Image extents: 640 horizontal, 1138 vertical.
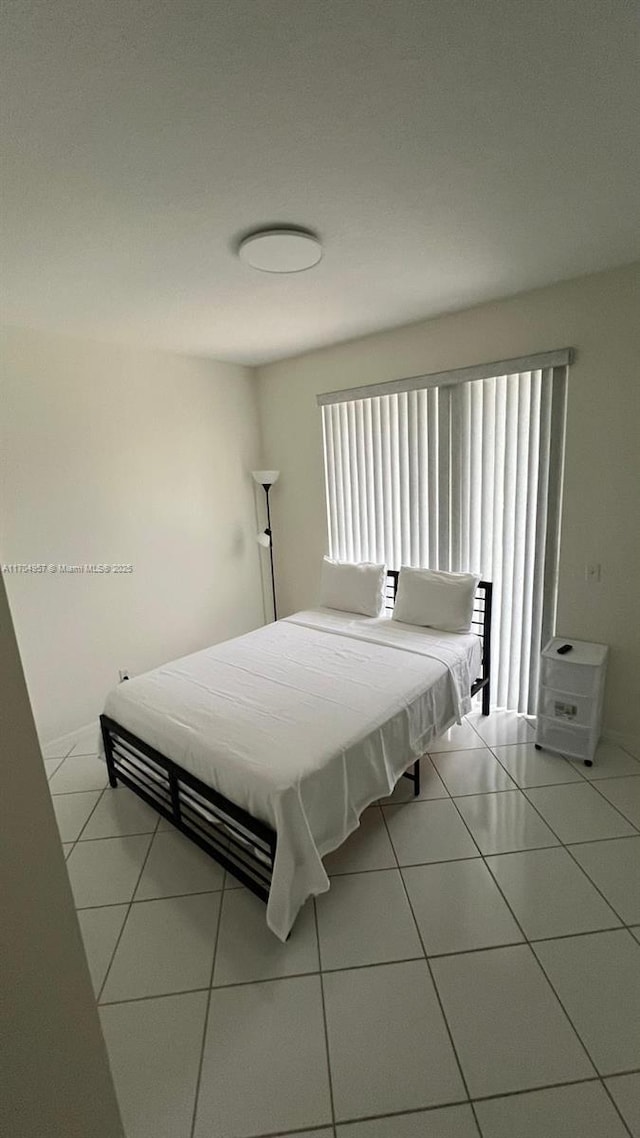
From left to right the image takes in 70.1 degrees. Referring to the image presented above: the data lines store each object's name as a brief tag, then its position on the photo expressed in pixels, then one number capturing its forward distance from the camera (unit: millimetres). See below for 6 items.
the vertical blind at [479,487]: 2750
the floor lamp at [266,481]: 3881
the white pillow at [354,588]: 3359
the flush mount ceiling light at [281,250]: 1752
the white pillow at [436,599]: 2924
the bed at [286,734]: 1651
